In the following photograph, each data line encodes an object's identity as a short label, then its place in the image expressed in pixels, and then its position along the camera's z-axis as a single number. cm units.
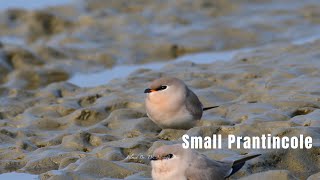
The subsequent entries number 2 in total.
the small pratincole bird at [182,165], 1134
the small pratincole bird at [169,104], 1543
